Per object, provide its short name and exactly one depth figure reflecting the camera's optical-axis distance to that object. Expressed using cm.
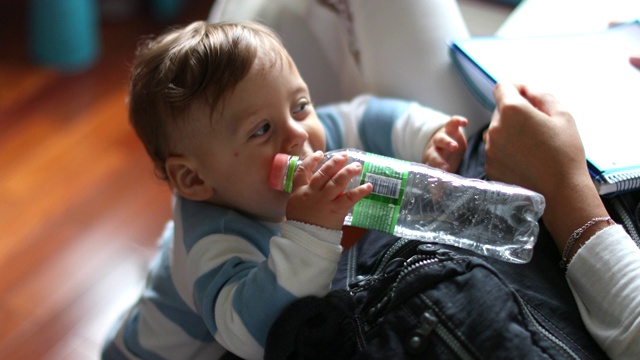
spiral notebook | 79
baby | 72
